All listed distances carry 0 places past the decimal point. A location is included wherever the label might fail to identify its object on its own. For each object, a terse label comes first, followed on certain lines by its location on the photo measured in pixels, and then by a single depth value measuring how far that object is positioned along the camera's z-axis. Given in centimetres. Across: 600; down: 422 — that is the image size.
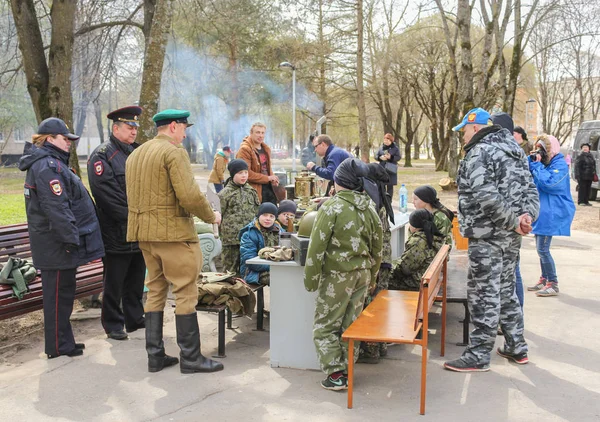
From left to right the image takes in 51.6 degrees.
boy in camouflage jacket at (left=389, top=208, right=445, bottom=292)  594
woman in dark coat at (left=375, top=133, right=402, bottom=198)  1547
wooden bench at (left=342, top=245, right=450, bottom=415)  407
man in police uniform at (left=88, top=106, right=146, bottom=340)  564
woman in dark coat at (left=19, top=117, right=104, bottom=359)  508
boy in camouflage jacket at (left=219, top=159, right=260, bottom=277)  702
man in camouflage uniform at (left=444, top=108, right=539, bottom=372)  477
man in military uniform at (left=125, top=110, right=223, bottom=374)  471
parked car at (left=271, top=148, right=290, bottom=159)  7939
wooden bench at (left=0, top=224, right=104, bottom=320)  546
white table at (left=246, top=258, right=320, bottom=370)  500
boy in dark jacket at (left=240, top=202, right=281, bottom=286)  619
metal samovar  955
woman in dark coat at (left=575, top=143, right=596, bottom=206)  1838
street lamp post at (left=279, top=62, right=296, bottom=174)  2522
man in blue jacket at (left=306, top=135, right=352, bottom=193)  743
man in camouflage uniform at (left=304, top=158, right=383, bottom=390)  442
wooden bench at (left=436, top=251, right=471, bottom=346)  561
